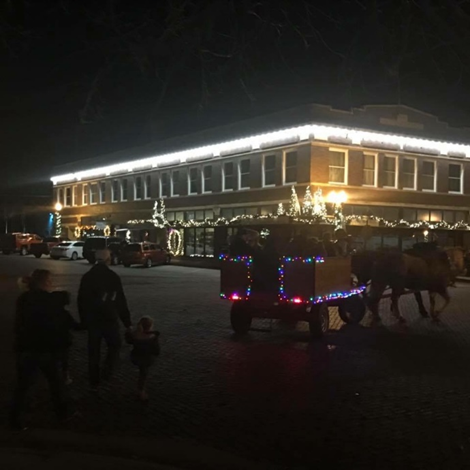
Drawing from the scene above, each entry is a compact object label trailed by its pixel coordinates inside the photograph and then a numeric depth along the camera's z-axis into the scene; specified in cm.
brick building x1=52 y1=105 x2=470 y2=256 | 4191
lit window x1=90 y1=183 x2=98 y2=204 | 6788
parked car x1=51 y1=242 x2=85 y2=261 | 4906
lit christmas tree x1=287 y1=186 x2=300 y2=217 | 3982
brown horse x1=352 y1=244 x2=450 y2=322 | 1518
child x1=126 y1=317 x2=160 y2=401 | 794
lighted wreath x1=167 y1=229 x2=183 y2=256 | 5222
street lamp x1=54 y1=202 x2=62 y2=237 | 7469
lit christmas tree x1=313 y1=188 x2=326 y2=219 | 3945
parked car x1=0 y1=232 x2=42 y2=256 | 5712
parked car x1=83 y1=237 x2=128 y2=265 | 4353
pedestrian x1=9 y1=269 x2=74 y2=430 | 682
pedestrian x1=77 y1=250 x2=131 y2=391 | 841
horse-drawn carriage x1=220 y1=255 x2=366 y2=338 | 1262
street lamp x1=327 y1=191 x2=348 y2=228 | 4034
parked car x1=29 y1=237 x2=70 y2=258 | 5312
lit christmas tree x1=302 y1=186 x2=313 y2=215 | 3947
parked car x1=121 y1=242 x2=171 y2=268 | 4116
